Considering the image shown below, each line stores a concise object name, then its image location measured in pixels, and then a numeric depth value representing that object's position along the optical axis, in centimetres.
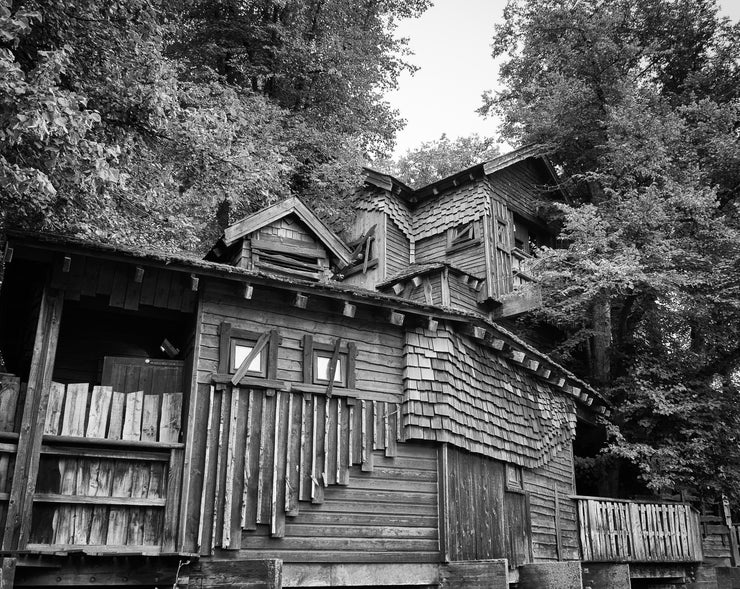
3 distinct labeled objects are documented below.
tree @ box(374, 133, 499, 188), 4078
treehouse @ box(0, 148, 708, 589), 962
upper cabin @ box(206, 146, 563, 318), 2152
